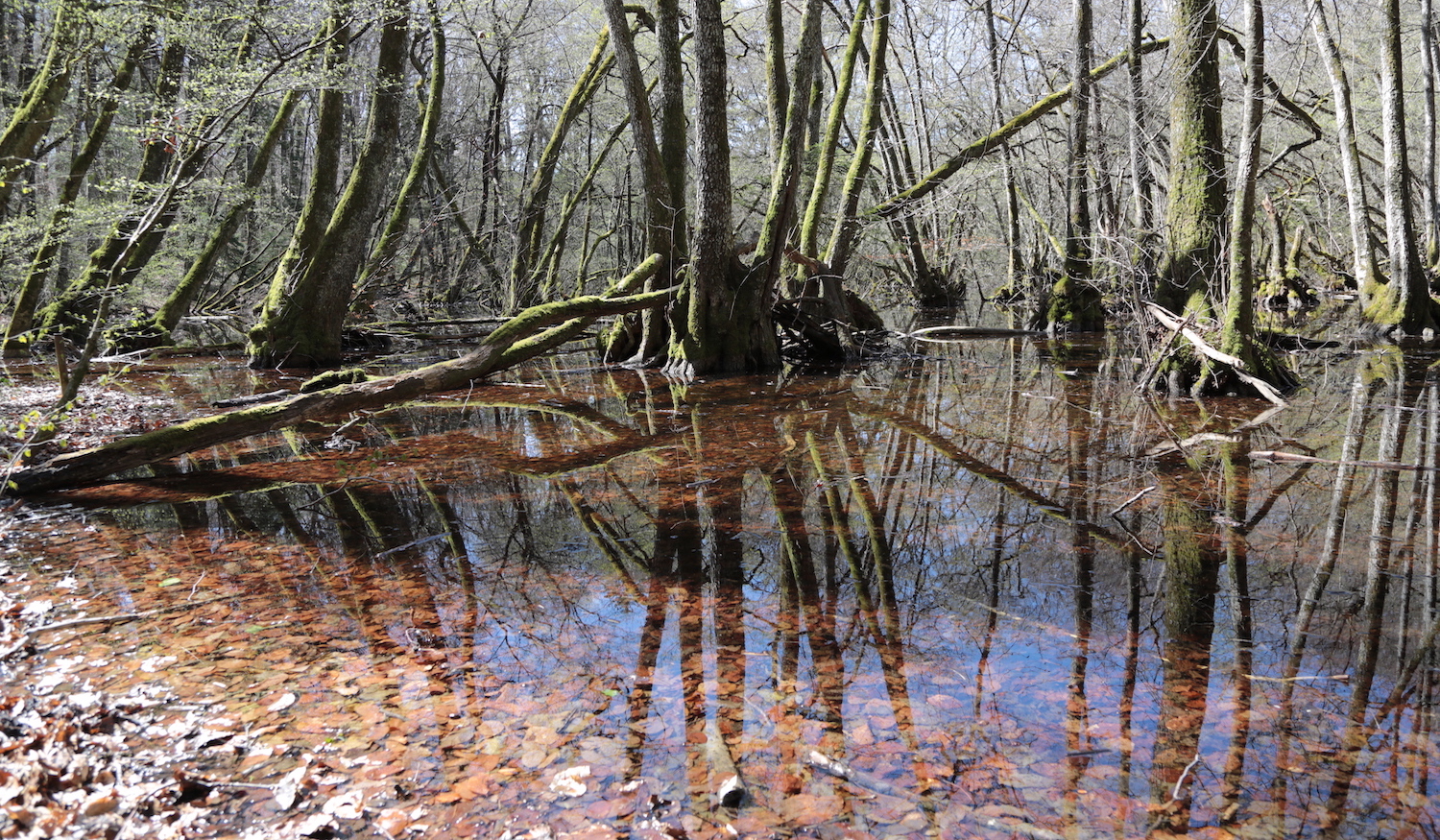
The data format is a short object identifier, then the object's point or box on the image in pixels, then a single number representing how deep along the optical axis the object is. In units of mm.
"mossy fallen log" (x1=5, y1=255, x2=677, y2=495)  5848
